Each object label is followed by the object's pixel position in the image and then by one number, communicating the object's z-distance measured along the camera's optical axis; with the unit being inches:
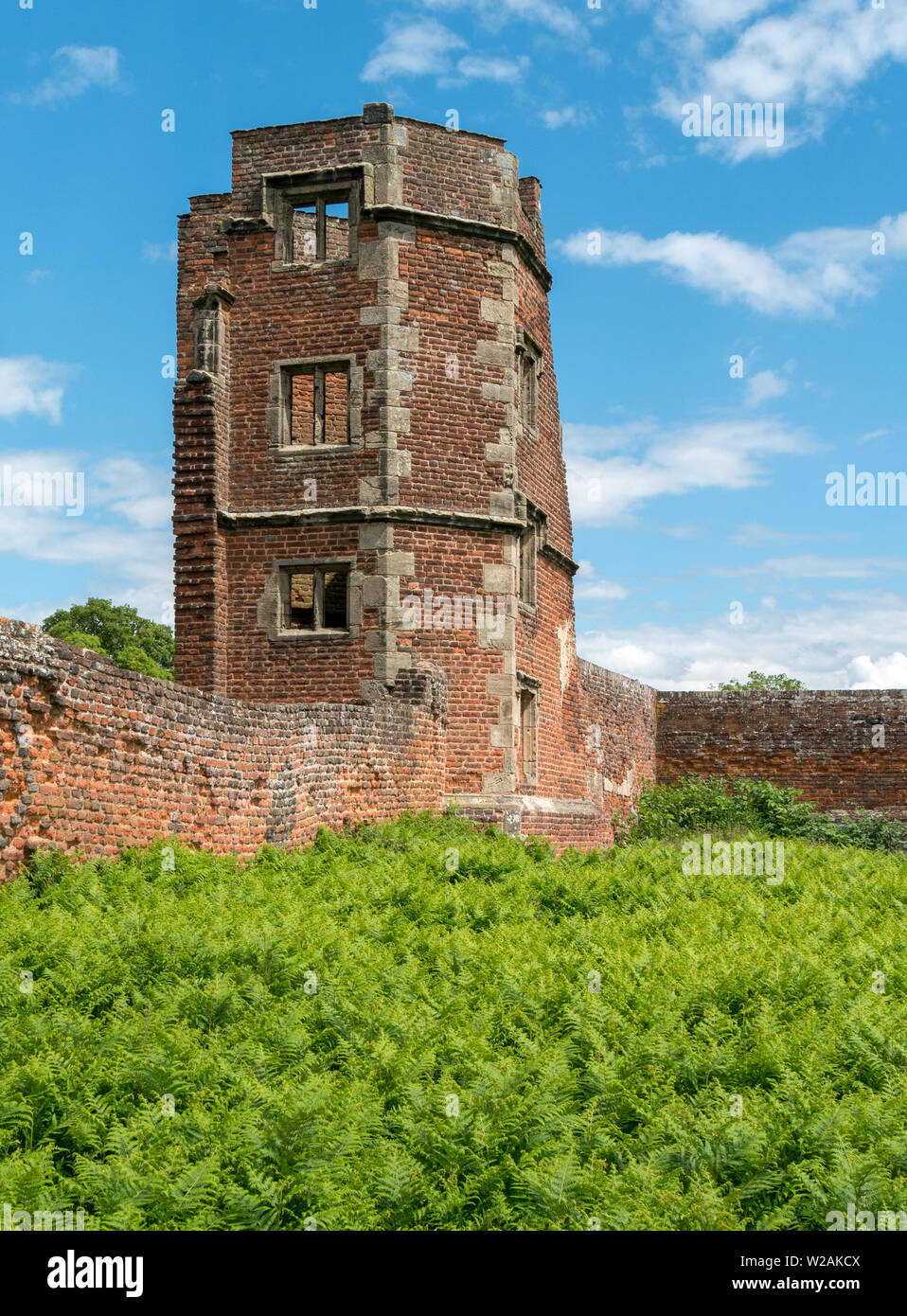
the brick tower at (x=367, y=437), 730.2
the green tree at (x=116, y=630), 1956.2
